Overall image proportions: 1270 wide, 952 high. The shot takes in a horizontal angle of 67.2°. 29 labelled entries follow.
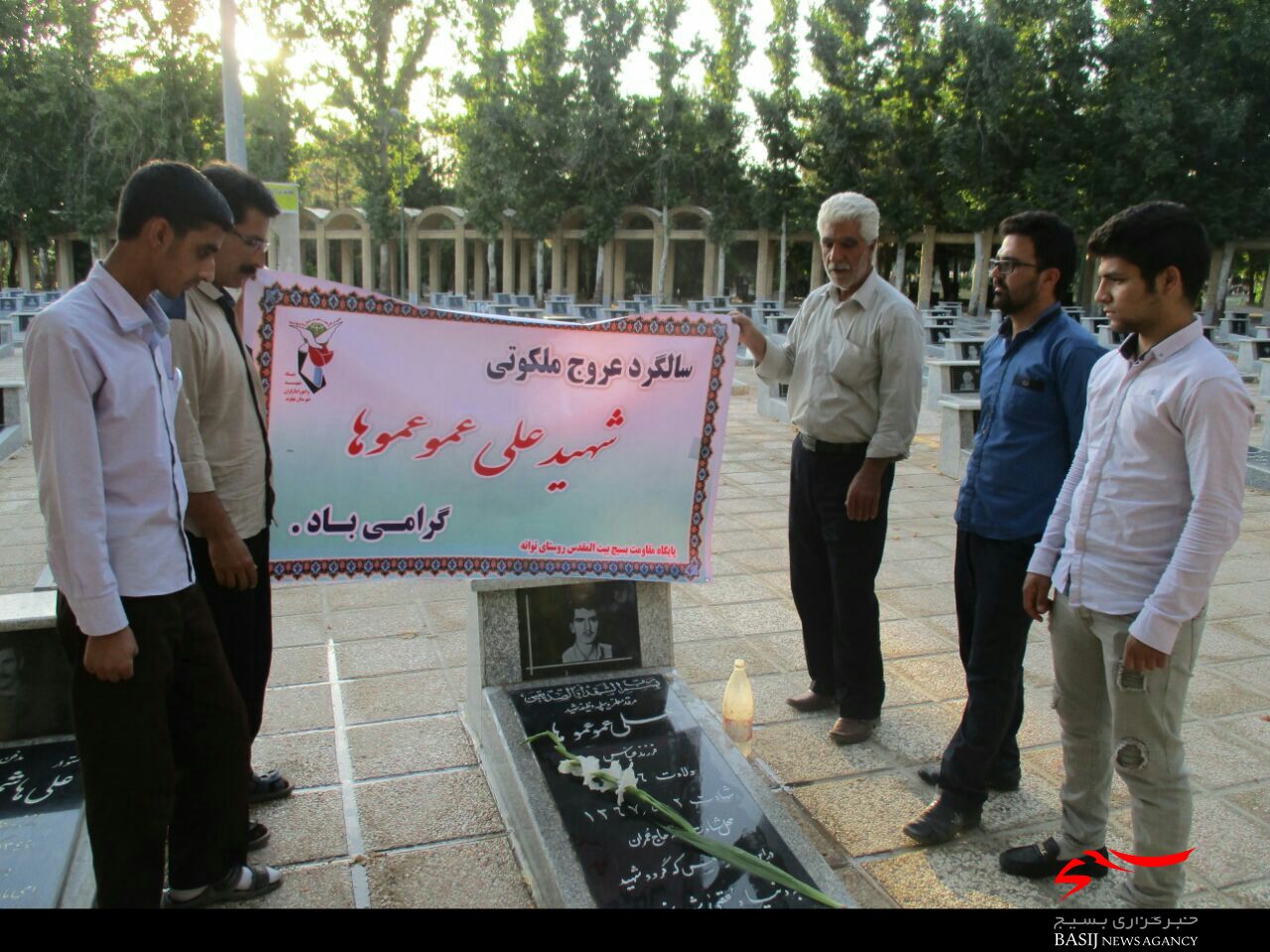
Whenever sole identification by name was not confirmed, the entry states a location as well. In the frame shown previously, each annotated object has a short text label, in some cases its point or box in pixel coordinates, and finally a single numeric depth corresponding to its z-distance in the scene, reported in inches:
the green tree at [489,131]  1285.7
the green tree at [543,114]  1257.0
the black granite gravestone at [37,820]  90.0
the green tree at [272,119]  1396.4
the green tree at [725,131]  1258.6
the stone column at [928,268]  1229.1
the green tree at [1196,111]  989.2
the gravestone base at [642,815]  90.6
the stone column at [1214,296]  1053.3
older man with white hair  128.8
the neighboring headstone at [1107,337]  647.5
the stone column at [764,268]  1295.5
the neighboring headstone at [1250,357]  582.9
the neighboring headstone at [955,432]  327.0
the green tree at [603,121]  1262.3
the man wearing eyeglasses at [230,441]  98.7
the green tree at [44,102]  1238.9
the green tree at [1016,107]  1072.2
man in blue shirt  108.3
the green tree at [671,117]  1268.5
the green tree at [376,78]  1344.7
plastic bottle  126.5
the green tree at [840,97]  1170.6
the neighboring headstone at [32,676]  118.0
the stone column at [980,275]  1160.9
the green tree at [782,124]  1230.3
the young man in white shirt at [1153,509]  84.1
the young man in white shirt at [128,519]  74.3
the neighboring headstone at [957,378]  418.3
